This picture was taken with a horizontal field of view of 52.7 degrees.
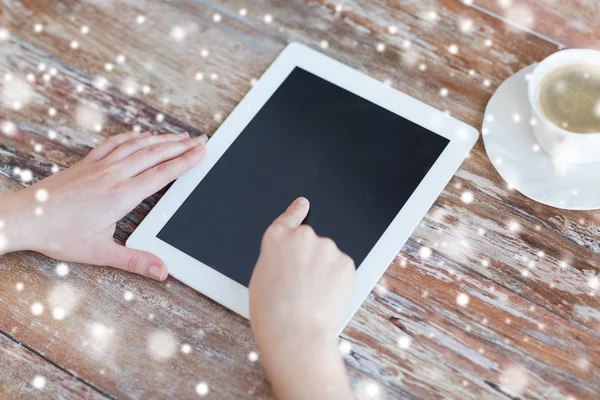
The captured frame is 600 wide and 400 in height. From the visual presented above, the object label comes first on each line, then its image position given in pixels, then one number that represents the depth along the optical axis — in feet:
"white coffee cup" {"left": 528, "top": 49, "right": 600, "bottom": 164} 2.81
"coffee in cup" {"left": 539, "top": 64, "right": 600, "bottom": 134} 2.87
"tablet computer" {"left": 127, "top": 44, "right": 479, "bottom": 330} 2.98
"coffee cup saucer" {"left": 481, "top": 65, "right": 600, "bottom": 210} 2.98
